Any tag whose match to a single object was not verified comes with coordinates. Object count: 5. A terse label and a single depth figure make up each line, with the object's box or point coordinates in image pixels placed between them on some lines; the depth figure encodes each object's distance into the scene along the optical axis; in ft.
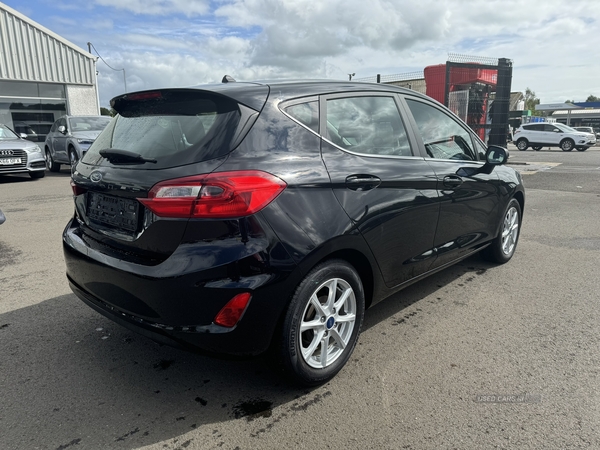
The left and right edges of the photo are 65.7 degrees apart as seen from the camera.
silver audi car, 38.17
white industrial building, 60.80
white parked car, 92.99
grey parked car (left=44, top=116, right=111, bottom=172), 42.45
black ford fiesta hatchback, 7.27
